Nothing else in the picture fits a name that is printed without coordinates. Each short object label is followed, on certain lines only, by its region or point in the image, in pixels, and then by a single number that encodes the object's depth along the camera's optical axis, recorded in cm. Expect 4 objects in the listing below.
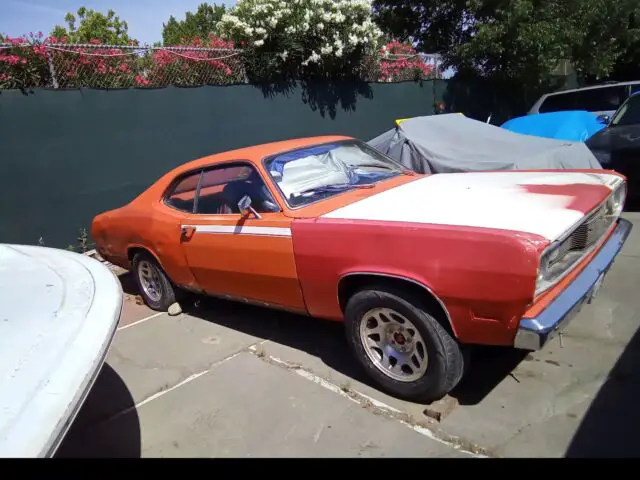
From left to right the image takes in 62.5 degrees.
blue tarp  789
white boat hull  169
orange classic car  265
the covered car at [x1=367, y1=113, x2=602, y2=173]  632
